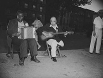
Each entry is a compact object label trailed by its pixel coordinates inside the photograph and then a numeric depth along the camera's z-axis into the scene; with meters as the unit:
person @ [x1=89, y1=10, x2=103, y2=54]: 6.88
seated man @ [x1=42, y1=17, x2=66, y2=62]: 5.35
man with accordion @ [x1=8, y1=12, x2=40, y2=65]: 4.68
